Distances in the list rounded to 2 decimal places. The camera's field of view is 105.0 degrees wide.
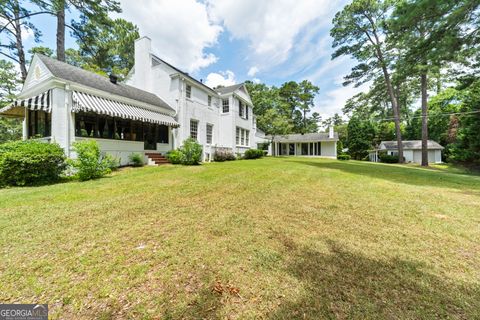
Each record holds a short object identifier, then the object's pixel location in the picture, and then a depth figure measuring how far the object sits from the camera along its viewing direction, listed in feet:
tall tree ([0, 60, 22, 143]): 71.28
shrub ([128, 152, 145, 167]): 40.06
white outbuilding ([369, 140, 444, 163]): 99.60
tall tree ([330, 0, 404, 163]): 71.56
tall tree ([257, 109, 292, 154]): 88.84
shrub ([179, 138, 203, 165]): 43.80
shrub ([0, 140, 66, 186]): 23.59
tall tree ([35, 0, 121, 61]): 51.00
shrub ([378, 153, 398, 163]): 95.76
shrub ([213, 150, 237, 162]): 58.49
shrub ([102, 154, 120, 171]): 29.59
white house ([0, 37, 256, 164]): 31.71
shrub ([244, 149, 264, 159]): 71.78
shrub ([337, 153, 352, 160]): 98.32
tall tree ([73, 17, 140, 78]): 61.62
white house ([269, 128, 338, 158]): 110.63
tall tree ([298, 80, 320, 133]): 147.33
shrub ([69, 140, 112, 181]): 26.37
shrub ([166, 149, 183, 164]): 44.48
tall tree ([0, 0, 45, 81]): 50.77
